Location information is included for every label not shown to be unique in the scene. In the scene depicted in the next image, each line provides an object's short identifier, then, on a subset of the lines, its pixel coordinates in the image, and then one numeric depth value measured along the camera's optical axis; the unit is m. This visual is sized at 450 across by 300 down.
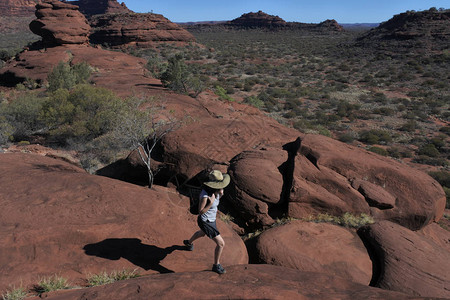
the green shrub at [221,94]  18.53
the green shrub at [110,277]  3.80
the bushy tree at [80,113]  11.06
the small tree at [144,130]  7.83
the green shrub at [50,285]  3.59
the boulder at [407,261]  4.51
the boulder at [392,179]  6.39
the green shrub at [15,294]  3.31
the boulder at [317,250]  4.86
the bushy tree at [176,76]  17.39
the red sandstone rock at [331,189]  6.30
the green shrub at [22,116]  11.38
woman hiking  3.81
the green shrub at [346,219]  6.00
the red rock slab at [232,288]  3.11
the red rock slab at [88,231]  4.03
